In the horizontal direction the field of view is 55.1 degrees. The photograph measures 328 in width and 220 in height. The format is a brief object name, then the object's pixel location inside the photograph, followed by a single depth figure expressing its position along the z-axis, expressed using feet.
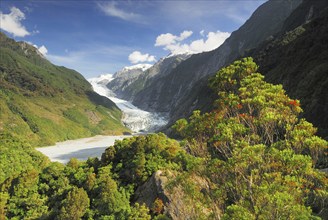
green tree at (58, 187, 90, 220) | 105.81
